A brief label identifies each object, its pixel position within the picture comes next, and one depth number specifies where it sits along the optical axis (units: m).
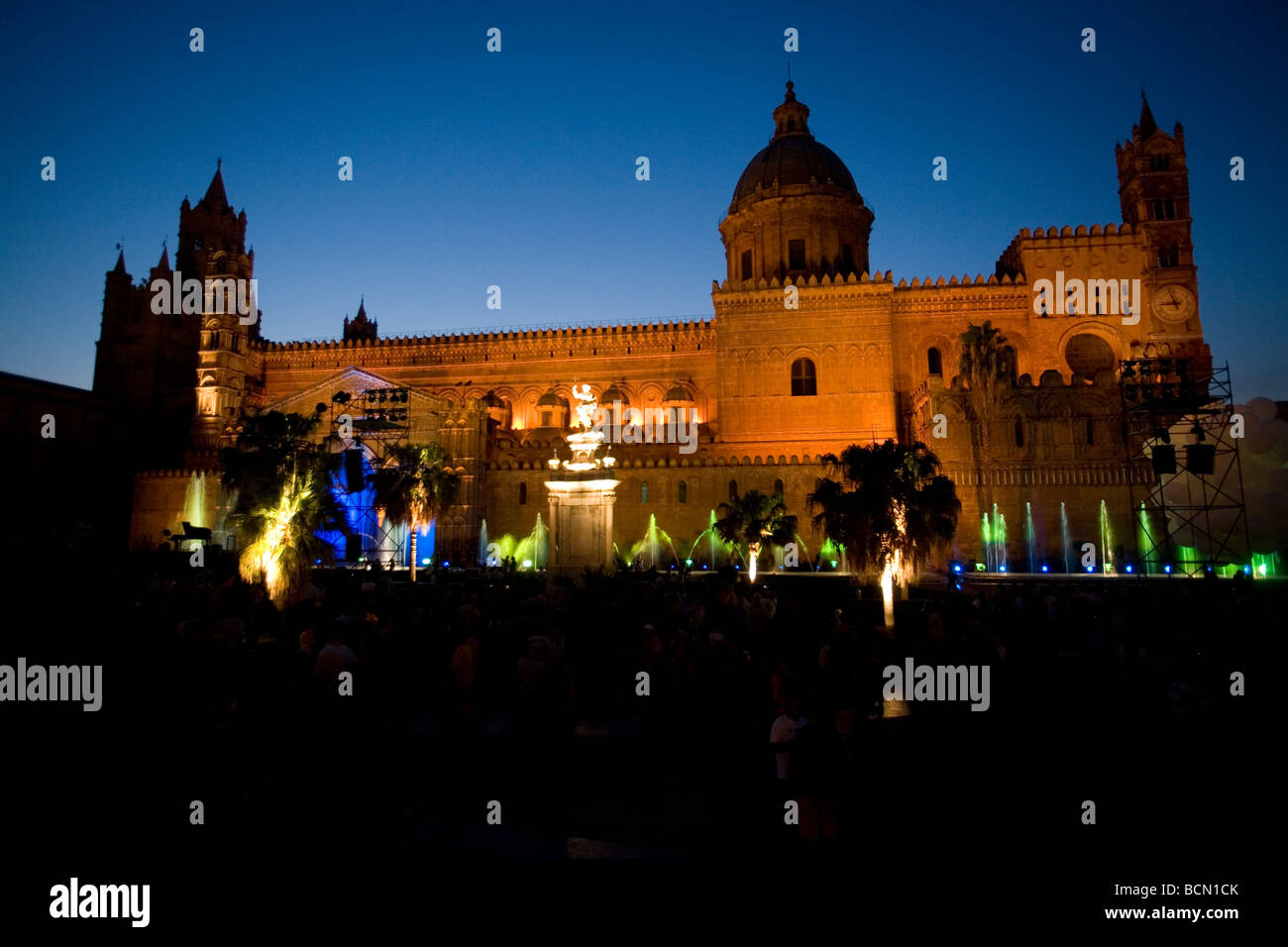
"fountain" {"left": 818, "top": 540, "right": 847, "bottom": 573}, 32.83
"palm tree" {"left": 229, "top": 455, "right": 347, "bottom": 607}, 17.56
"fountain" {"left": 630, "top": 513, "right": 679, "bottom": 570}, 36.09
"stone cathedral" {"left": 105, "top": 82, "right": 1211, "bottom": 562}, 33.72
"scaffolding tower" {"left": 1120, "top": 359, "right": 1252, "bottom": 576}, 27.31
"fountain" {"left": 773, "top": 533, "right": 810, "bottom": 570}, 33.34
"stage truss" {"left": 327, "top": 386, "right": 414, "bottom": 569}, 39.28
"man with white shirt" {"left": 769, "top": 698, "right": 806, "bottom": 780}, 6.85
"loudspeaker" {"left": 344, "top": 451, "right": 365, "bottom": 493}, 29.33
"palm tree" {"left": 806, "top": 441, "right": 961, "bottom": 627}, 20.64
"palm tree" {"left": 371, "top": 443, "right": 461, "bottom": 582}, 31.66
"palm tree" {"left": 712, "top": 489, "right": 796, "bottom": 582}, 28.91
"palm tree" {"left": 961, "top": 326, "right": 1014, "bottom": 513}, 33.56
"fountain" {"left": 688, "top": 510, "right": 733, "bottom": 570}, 35.56
